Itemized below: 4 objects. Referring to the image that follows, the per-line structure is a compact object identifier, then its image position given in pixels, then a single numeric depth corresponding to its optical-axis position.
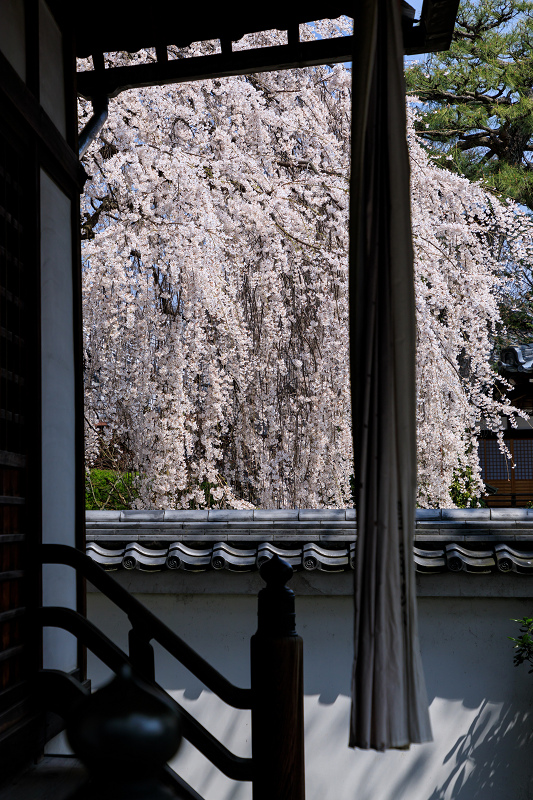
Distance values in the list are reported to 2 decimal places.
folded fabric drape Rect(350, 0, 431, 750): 1.58
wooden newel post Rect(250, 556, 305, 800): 2.29
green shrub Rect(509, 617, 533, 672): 3.87
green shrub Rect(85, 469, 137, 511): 6.89
